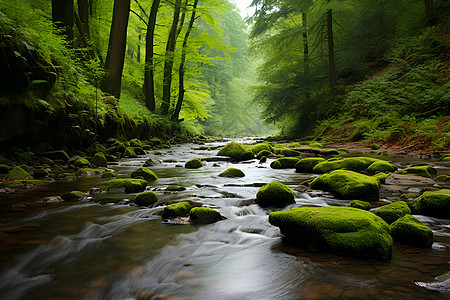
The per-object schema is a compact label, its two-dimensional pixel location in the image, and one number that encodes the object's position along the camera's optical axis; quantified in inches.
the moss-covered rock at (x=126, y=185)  176.4
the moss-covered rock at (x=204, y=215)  127.0
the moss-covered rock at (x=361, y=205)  124.9
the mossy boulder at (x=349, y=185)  146.2
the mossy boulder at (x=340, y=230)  84.6
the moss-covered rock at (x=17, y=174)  176.4
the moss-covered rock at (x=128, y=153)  350.6
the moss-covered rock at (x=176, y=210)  129.1
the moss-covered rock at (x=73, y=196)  154.4
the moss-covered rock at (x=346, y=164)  215.6
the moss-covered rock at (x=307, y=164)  247.3
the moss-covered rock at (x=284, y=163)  277.0
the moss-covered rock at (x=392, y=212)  105.6
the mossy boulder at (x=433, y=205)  117.0
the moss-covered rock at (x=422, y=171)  183.2
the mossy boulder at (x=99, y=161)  264.5
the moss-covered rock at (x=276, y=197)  143.8
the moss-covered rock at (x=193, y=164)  289.3
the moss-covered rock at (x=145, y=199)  148.0
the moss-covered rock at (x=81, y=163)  244.1
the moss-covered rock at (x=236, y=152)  356.2
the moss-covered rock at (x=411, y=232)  89.9
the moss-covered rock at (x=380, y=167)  206.5
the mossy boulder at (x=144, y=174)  209.9
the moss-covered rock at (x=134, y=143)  406.0
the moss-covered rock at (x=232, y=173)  232.7
